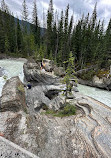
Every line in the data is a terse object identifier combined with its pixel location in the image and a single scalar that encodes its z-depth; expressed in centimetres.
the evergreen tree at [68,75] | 801
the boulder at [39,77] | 1788
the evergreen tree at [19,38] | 4508
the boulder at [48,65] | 2070
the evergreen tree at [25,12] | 3466
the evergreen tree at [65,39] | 3198
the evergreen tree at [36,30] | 4271
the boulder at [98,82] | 2096
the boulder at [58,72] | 2123
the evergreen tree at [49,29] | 3378
